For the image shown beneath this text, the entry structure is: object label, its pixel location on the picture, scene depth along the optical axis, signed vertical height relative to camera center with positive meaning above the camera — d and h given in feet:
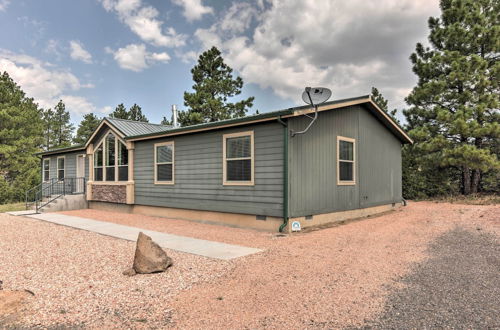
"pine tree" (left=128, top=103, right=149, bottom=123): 123.65 +22.86
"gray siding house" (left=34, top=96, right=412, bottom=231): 26.12 +0.18
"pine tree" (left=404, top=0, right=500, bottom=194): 44.50 +12.02
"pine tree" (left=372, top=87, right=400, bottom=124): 61.11 +13.80
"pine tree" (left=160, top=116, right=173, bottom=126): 149.18 +23.79
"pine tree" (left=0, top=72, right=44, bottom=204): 68.31 +6.77
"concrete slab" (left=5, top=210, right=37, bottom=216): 40.50 -5.66
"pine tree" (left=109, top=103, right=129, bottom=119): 116.98 +21.94
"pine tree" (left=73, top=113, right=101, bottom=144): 118.93 +16.41
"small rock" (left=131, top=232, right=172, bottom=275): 15.03 -4.33
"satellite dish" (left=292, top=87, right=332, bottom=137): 25.00 +5.96
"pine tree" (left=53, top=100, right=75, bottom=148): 127.95 +18.26
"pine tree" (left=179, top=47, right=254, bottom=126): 75.51 +19.31
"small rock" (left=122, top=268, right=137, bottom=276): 14.93 -4.93
